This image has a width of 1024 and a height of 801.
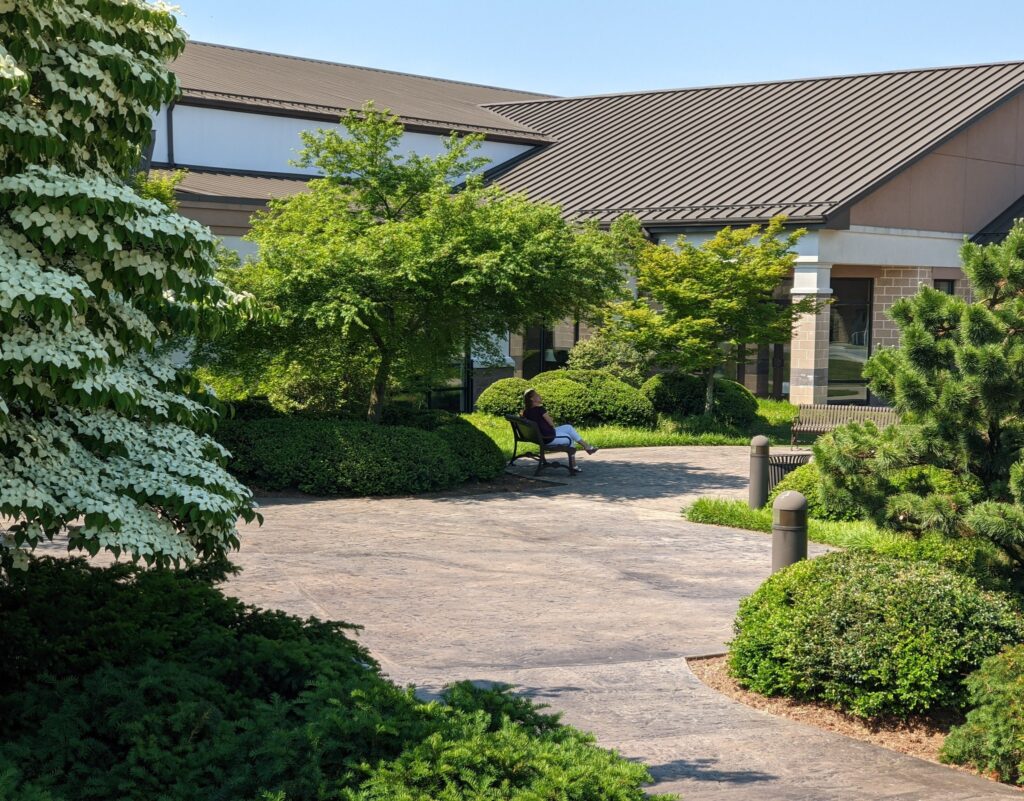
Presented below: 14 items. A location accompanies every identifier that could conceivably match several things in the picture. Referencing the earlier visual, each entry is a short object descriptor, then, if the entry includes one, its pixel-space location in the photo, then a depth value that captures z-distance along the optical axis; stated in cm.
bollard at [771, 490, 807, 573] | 1027
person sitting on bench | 1945
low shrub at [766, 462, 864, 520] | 1512
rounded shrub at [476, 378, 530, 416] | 2602
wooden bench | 2169
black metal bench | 1939
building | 2761
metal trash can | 1670
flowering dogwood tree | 556
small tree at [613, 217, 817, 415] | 2478
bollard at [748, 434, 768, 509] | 1587
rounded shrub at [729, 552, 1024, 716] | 792
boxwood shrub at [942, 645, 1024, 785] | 709
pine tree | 848
